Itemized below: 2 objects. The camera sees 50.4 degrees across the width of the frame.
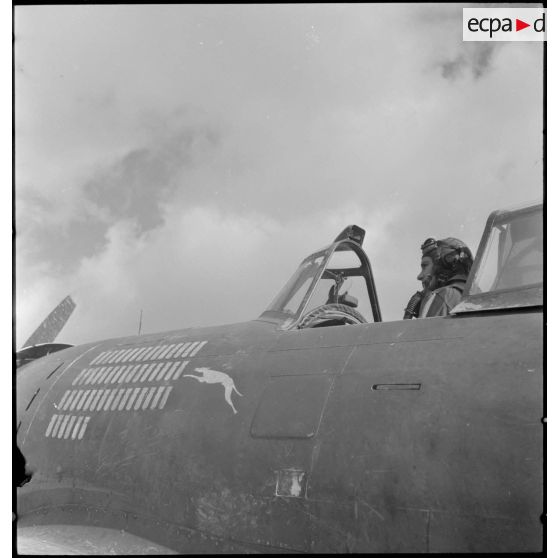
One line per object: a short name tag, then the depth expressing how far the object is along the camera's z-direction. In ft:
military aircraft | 7.95
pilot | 18.58
